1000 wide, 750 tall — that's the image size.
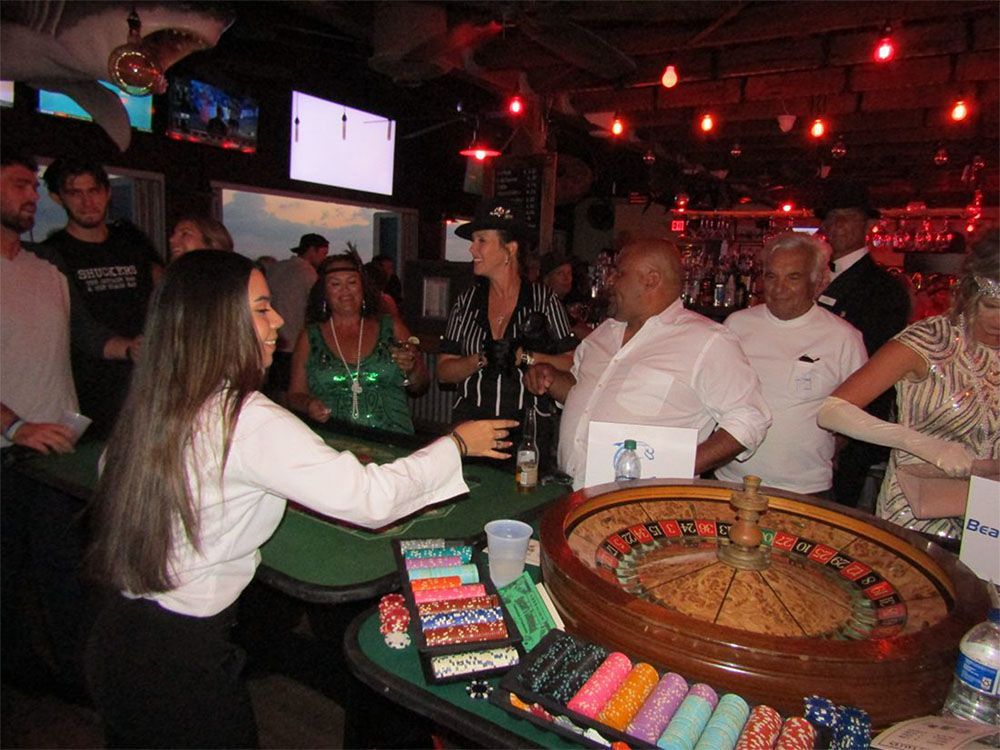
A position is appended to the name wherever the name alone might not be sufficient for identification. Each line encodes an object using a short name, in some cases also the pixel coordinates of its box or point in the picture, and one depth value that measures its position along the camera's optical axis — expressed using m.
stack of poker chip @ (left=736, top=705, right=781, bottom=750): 0.86
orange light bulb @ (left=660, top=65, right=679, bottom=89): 4.36
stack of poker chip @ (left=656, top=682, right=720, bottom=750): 0.87
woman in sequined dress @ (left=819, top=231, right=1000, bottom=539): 1.67
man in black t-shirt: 2.78
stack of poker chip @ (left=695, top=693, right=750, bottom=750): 0.86
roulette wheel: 0.92
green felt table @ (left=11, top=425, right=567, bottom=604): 1.40
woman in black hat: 2.73
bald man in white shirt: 2.00
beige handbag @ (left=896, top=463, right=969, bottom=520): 1.50
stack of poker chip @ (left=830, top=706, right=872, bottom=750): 0.85
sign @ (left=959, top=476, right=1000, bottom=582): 1.28
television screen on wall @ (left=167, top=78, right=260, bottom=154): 6.29
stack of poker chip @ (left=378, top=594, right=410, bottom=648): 1.15
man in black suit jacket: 2.89
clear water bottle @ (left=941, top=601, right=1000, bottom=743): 0.92
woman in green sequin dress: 2.92
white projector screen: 7.75
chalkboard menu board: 6.25
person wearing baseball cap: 6.00
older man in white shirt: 2.45
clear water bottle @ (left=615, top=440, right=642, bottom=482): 1.63
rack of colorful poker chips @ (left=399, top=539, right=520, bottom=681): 1.06
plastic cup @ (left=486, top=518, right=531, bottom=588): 1.33
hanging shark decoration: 3.60
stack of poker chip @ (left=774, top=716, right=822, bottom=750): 0.84
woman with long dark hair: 1.31
